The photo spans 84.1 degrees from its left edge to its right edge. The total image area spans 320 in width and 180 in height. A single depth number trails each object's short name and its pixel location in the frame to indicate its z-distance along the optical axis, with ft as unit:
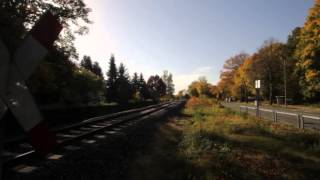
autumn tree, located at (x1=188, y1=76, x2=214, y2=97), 256.39
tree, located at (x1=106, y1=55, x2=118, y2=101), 133.32
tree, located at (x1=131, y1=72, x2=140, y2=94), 179.38
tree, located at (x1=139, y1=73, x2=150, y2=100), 186.06
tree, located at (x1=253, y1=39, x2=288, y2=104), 123.73
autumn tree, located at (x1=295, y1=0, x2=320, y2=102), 70.80
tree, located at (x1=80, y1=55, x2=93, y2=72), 180.11
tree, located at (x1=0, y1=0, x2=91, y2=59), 22.02
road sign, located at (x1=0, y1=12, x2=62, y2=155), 3.80
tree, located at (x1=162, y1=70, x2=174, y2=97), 336.60
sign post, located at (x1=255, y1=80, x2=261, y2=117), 41.97
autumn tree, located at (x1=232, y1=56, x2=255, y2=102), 129.14
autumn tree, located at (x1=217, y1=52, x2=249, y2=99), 174.05
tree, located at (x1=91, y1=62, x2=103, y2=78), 189.11
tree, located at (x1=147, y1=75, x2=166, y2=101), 297.79
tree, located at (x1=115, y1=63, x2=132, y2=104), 124.72
